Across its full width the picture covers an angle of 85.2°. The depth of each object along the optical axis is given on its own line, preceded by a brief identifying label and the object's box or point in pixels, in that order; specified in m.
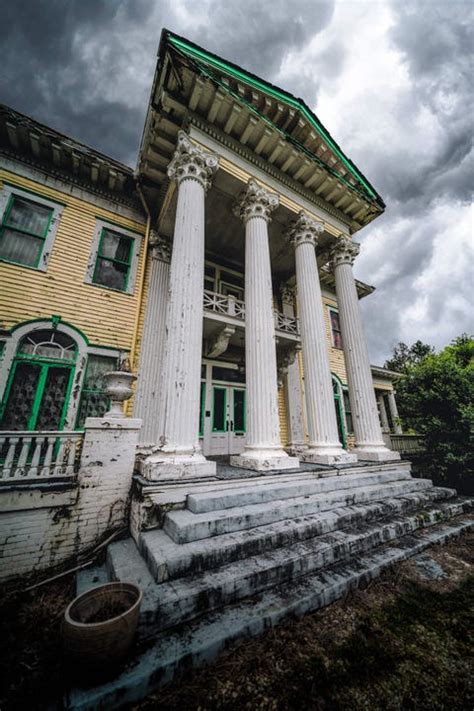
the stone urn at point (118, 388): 4.39
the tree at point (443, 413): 7.56
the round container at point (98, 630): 1.78
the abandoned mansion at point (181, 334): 3.65
